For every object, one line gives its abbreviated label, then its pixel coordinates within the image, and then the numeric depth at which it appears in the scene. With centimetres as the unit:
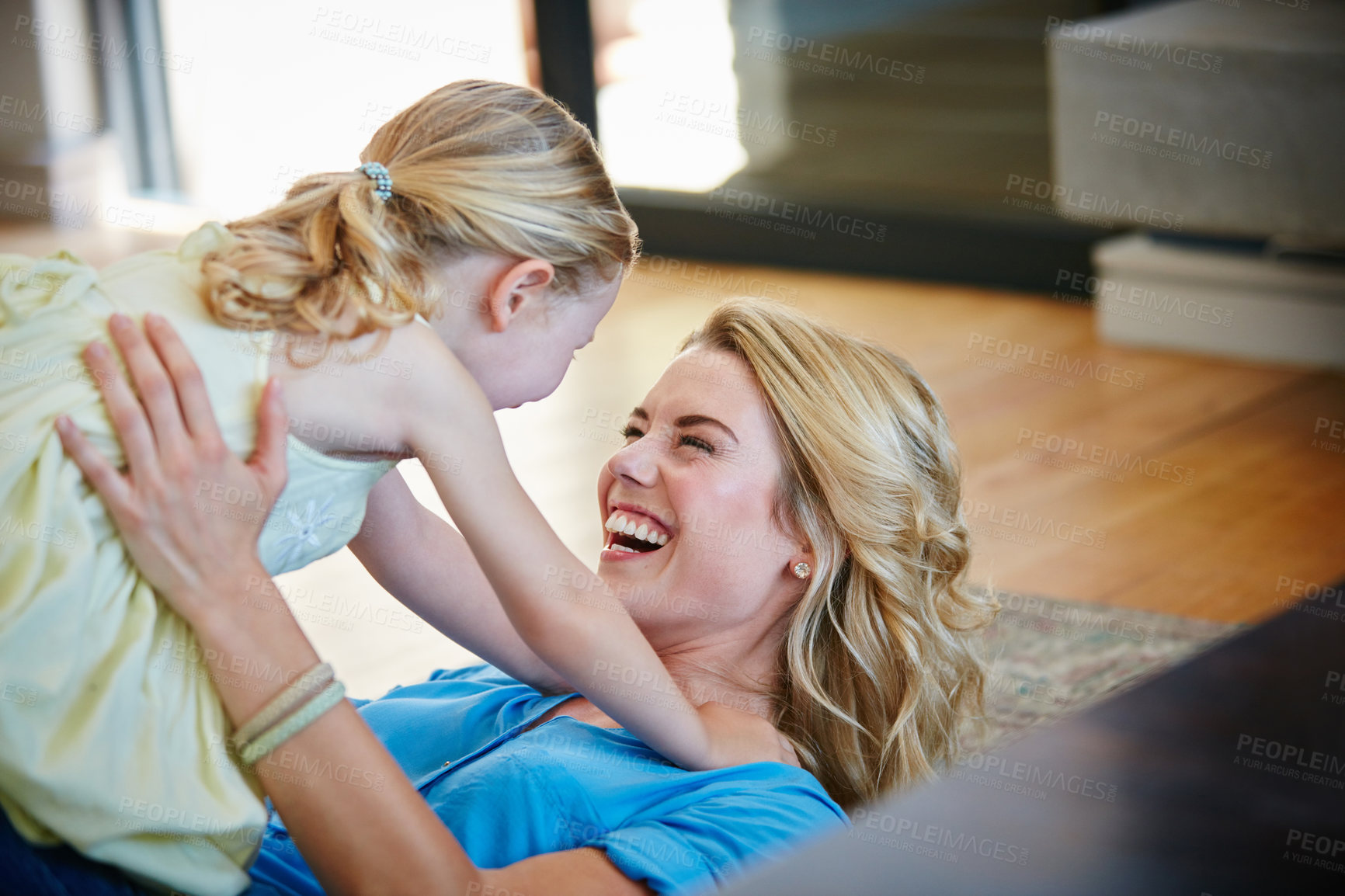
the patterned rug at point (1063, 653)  244
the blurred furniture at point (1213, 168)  400
